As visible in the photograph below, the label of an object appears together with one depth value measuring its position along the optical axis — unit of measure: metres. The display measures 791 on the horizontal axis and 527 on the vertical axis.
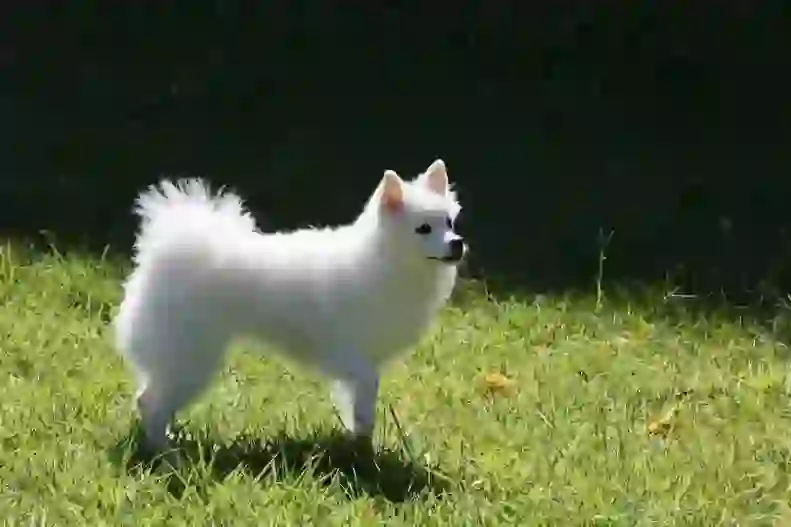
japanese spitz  8.30
